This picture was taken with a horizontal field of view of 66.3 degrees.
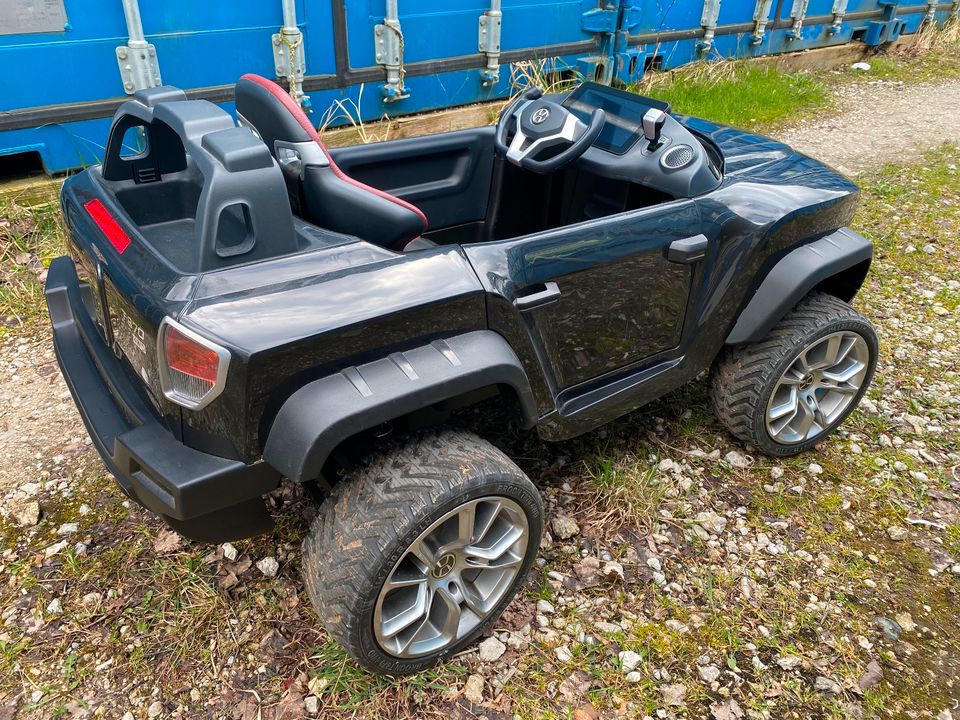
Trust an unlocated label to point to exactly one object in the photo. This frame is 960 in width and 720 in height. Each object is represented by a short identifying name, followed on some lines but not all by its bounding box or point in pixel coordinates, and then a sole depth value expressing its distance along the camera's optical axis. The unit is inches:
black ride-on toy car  70.2
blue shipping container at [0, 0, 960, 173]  165.0
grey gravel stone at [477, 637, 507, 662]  89.2
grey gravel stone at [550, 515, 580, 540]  106.0
